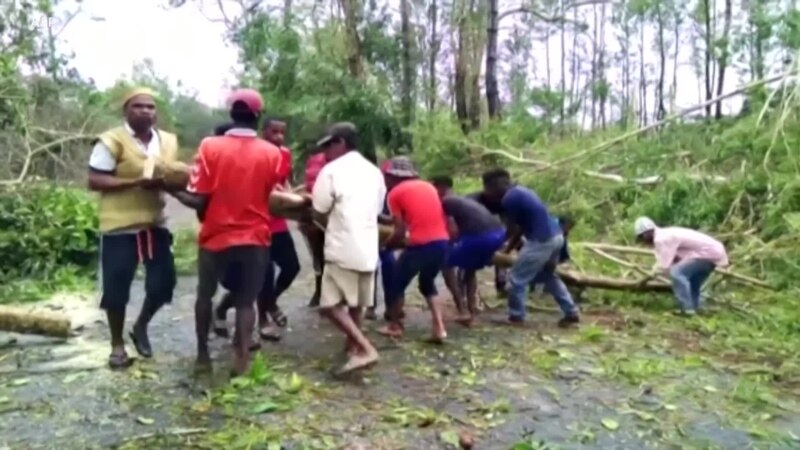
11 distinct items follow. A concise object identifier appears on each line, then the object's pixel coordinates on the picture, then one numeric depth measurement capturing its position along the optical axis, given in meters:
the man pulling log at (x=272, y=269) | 7.04
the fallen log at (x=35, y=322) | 7.11
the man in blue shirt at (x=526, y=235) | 7.61
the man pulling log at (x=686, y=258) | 8.33
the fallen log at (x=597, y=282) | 8.43
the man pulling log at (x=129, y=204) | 5.76
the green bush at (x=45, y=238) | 9.74
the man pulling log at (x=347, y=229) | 5.81
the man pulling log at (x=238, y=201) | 5.38
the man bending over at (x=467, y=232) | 7.62
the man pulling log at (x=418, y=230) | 6.87
